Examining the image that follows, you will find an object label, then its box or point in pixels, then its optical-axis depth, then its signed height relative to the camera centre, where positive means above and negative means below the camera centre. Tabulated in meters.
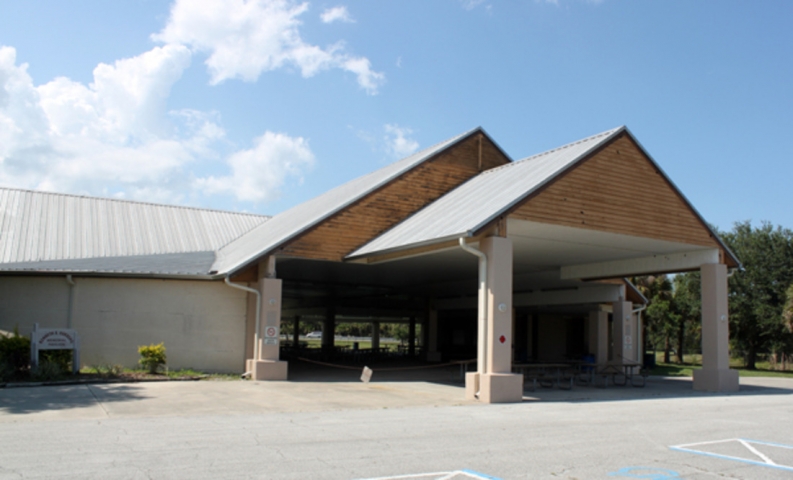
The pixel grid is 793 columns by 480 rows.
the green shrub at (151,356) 16.77 -1.07
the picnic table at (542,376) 18.12 -1.53
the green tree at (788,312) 34.38 +0.80
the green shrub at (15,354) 15.18 -1.01
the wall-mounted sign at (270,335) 17.28 -0.50
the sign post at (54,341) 15.41 -0.71
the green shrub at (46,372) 14.81 -1.35
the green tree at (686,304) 43.38 +1.39
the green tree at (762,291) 37.81 +2.06
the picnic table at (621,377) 20.27 -1.79
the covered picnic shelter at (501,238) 14.70 +2.17
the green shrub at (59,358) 15.62 -1.10
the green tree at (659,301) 43.66 +1.52
